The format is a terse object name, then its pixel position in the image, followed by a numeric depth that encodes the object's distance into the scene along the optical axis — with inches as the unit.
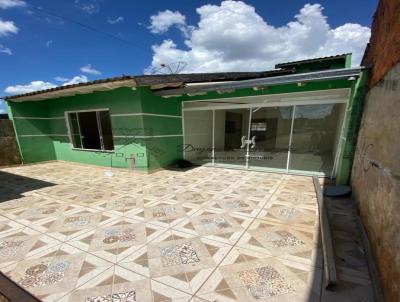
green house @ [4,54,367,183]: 174.4
